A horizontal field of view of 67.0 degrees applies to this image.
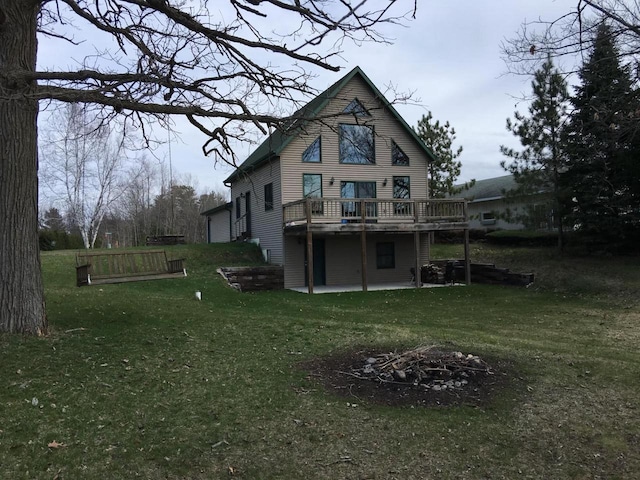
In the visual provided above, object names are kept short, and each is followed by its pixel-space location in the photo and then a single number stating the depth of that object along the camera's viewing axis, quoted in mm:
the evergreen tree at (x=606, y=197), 17422
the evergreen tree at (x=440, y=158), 27750
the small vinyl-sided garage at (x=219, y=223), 26406
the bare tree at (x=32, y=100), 6061
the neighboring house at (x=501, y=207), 21359
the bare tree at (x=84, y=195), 32516
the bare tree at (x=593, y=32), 5025
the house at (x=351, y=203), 18266
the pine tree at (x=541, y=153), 19625
